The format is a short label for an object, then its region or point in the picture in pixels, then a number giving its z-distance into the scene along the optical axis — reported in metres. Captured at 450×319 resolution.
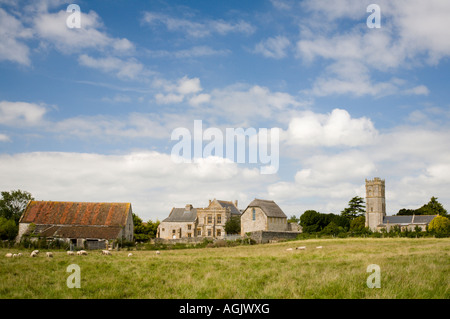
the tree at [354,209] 113.56
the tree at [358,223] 102.07
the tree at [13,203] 81.25
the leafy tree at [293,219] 108.64
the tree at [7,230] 57.55
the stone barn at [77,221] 52.94
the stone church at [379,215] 100.12
